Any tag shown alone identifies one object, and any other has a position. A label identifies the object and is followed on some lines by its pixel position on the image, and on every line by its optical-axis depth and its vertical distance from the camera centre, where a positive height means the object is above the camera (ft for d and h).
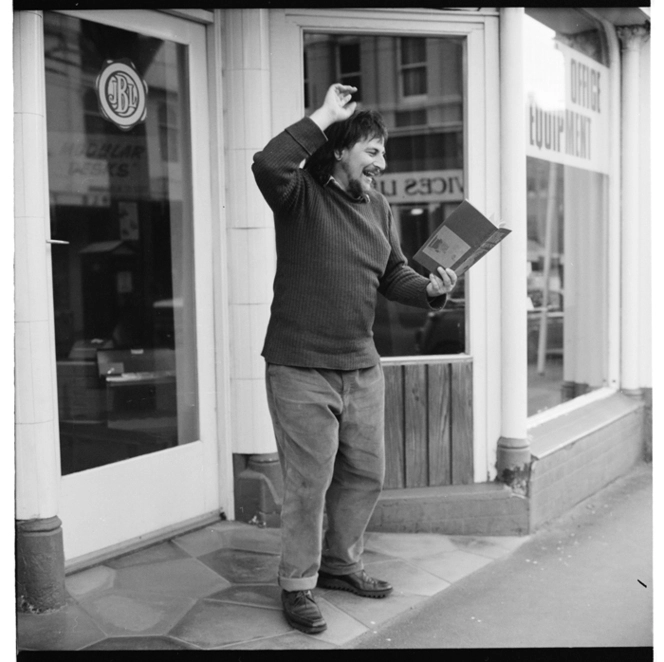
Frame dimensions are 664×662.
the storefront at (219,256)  12.20 +0.38
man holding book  10.94 -0.60
